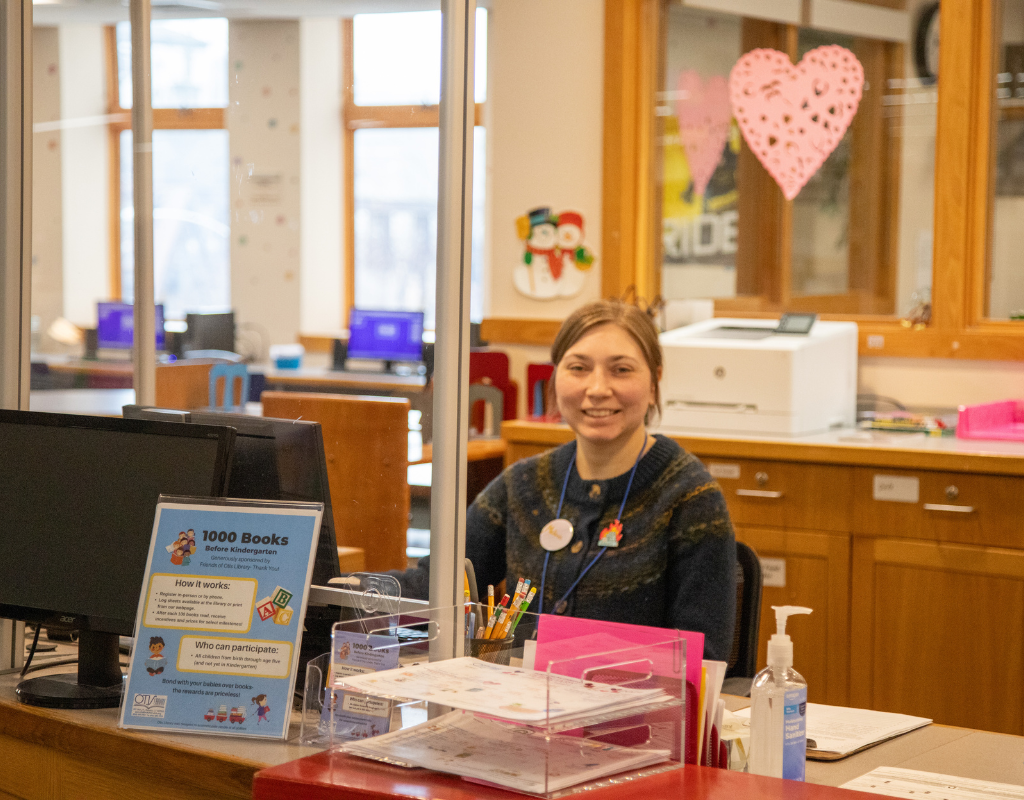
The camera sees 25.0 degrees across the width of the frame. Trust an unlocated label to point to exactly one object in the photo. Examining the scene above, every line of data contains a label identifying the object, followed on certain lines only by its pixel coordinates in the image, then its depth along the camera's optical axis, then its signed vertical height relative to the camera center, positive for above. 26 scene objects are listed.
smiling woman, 4.43 -0.53
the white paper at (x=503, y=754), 3.26 -0.61
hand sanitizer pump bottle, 3.59 -0.61
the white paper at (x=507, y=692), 3.22 -0.55
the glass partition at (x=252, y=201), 4.15 +0.12
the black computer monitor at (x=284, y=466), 4.03 -0.40
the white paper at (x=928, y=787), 3.73 -0.71
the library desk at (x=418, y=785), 3.21 -0.62
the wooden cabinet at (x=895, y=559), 5.54 -0.84
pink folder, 3.51 -0.53
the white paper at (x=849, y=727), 3.94 -0.73
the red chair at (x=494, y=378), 6.83 -0.43
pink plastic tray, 5.86 -0.50
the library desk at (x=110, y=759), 3.78 -0.72
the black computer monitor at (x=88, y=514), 3.97 -0.46
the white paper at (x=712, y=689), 3.65 -0.58
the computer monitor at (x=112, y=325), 11.28 -0.39
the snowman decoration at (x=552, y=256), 6.84 +0.01
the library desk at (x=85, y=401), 6.69 -0.55
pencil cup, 3.78 -0.57
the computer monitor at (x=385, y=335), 10.64 -0.41
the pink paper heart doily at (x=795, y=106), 6.52 +0.51
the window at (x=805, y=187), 6.45 +0.26
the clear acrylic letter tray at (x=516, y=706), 3.28 -0.56
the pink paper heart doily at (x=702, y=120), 6.75 +0.49
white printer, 5.90 -0.38
